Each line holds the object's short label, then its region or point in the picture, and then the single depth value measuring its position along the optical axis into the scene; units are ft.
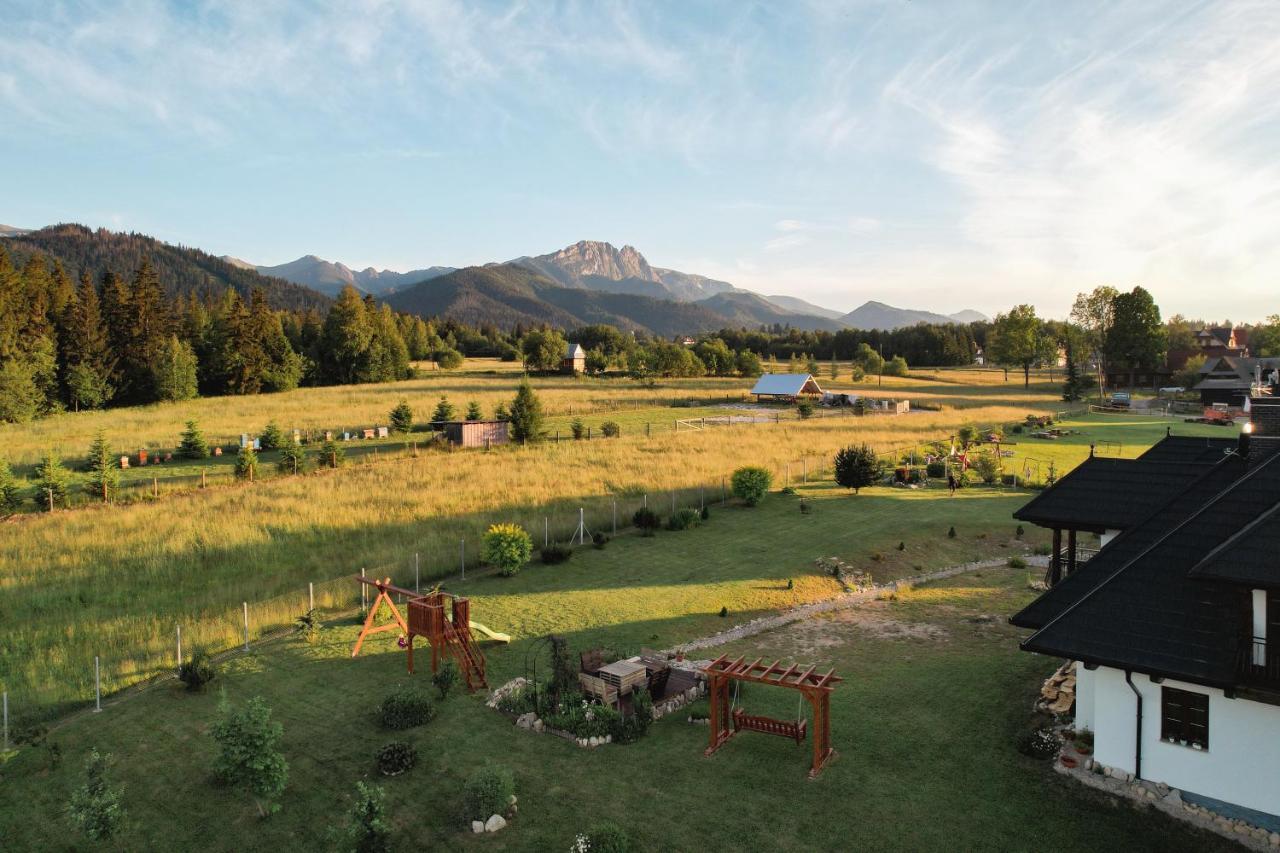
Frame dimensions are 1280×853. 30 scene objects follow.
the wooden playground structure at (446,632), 49.34
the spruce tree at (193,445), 137.69
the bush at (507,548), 72.18
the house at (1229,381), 232.53
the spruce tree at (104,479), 101.71
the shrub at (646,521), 90.63
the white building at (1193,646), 30.63
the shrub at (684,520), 92.43
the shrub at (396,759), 38.58
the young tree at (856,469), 111.24
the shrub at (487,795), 34.04
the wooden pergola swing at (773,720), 38.78
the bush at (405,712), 43.68
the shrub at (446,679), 47.83
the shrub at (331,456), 126.52
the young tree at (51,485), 96.68
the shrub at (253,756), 34.09
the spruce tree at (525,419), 154.20
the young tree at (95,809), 31.04
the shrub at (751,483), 102.83
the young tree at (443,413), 177.48
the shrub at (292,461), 123.54
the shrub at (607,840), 30.83
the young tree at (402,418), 169.89
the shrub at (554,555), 77.61
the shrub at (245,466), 115.11
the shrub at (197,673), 48.37
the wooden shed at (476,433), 152.35
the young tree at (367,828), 30.89
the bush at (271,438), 148.91
